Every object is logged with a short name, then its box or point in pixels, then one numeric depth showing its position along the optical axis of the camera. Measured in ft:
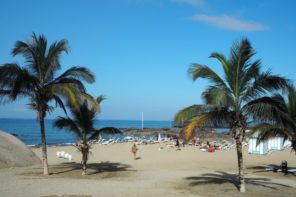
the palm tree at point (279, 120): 42.19
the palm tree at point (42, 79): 55.27
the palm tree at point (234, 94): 42.45
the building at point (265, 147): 104.94
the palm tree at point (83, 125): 59.41
